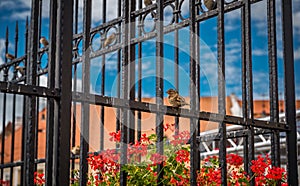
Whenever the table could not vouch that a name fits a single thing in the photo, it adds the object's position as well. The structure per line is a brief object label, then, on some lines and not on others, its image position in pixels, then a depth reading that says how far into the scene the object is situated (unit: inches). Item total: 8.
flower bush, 103.7
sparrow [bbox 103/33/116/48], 161.0
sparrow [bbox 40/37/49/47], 200.2
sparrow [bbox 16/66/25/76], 201.6
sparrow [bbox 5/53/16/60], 210.2
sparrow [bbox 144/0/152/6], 147.7
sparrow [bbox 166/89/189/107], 97.7
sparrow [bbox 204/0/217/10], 131.2
